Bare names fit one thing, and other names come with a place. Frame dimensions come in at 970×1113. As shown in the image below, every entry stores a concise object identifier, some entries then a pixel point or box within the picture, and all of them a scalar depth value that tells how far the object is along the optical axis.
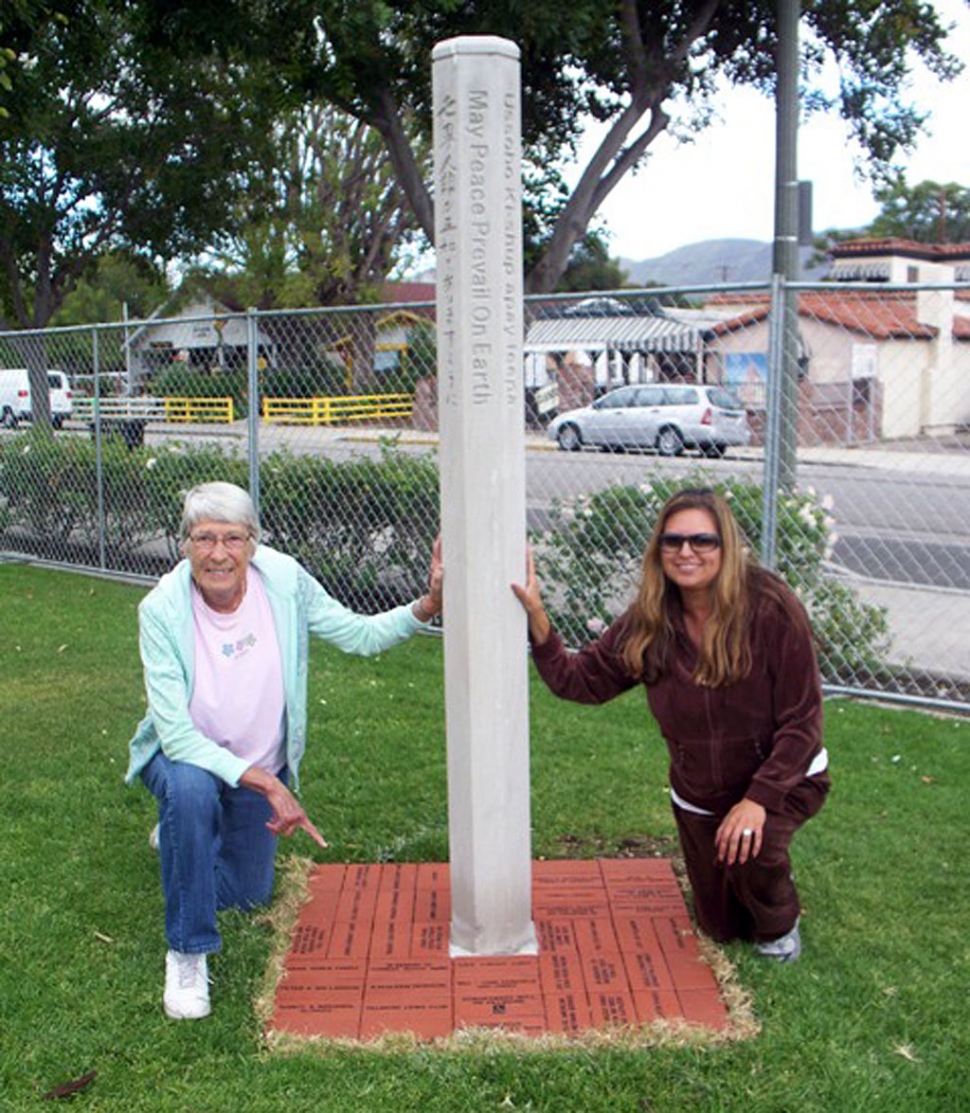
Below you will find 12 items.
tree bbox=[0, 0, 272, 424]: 13.20
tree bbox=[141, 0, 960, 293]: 7.95
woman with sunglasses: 3.33
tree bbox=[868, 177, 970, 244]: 68.38
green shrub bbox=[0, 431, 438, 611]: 7.66
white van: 10.59
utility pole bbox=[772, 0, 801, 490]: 7.32
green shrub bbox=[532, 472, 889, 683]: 6.09
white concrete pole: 3.25
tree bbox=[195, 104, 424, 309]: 30.58
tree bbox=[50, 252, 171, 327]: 50.84
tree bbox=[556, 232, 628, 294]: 40.89
